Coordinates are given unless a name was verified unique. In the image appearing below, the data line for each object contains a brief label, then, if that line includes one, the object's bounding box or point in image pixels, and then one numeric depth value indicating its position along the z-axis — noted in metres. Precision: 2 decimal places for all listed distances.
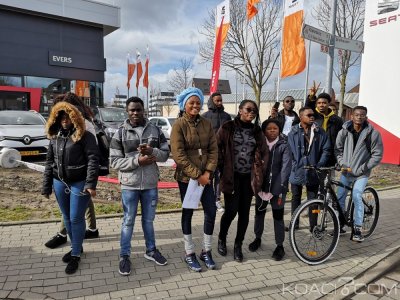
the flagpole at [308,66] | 16.36
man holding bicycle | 4.48
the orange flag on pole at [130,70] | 28.86
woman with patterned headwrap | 3.51
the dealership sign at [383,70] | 10.79
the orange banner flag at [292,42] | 9.30
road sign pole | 6.52
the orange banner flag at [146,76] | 26.84
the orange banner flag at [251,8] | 12.47
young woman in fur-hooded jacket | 3.52
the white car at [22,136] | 9.00
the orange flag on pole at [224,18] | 11.58
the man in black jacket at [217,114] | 5.93
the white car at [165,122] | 15.67
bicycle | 3.98
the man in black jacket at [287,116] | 6.36
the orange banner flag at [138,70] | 27.69
